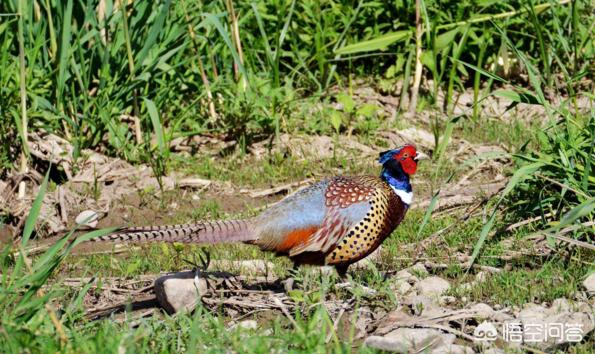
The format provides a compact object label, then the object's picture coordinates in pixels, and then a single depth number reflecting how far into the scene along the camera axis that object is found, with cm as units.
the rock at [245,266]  1127
